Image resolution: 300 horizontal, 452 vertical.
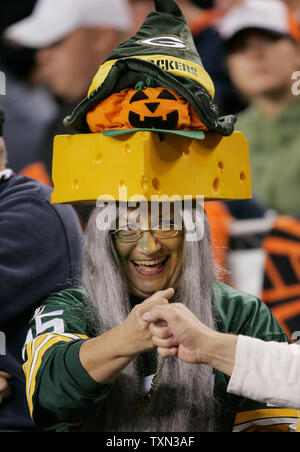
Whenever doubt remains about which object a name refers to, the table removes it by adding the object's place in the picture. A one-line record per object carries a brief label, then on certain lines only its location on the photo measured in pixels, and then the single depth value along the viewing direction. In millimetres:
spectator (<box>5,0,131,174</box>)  6594
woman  3100
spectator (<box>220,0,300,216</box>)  6648
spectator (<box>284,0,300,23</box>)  6812
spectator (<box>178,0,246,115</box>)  6613
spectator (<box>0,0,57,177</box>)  6437
